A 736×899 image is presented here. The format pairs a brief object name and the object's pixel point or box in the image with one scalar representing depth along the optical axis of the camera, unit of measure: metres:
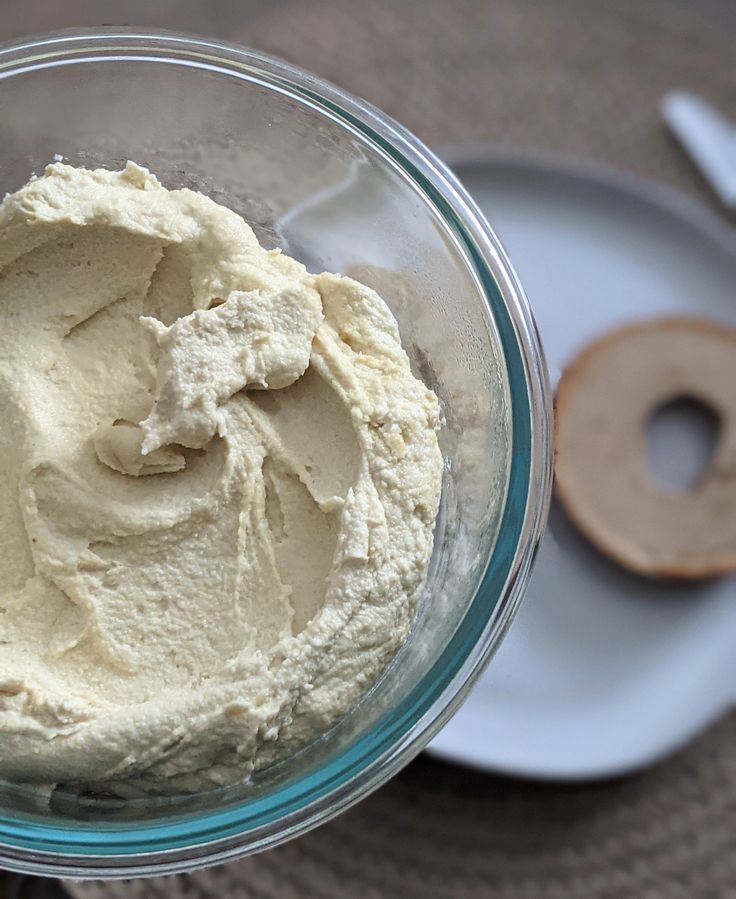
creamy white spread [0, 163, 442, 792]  0.47
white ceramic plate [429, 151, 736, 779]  0.61
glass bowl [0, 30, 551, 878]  0.48
